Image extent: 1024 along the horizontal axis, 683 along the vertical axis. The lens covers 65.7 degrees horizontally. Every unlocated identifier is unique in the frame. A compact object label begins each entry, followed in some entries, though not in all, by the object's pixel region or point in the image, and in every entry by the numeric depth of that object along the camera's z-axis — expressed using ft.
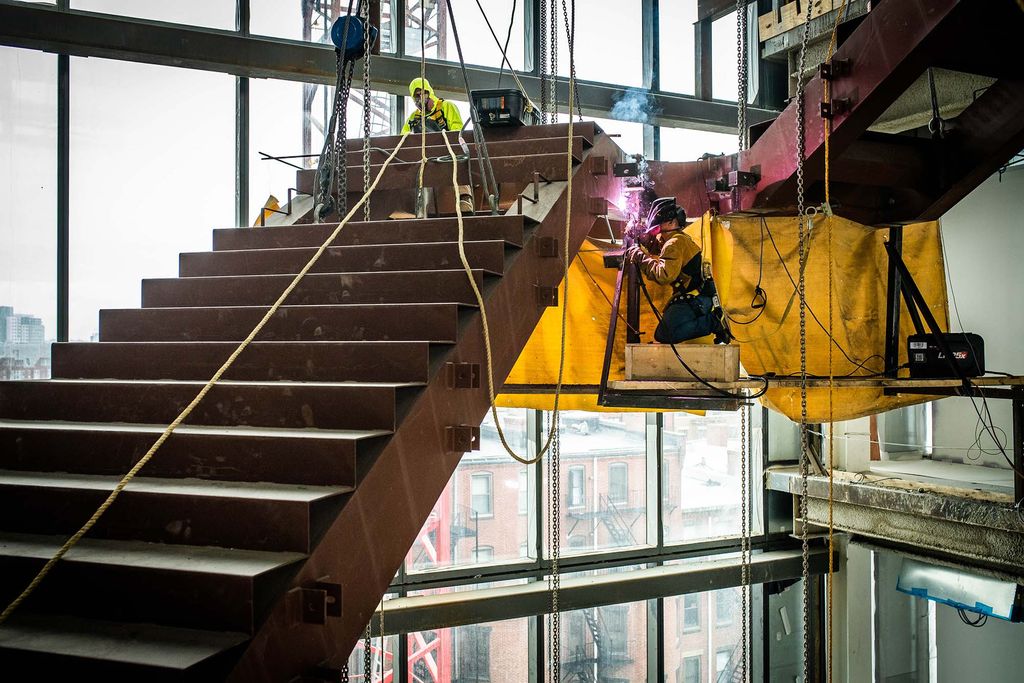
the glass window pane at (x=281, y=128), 25.58
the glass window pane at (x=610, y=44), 30.58
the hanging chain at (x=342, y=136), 13.69
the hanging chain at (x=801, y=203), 14.78
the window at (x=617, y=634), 32.24
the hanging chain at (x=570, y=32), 14.10
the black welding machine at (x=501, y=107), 18.12
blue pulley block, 13.39
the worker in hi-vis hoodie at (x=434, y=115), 20.21
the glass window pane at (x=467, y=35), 28.19
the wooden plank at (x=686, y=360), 17.05
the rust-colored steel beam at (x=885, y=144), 14.87
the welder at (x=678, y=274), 17.46
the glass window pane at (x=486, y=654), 30.07
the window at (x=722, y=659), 34.60
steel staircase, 7.85
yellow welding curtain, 22.86
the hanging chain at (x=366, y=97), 12.48
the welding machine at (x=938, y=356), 19.33
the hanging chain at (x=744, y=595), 16.12
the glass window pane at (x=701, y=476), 32.48
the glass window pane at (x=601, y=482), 30.89
